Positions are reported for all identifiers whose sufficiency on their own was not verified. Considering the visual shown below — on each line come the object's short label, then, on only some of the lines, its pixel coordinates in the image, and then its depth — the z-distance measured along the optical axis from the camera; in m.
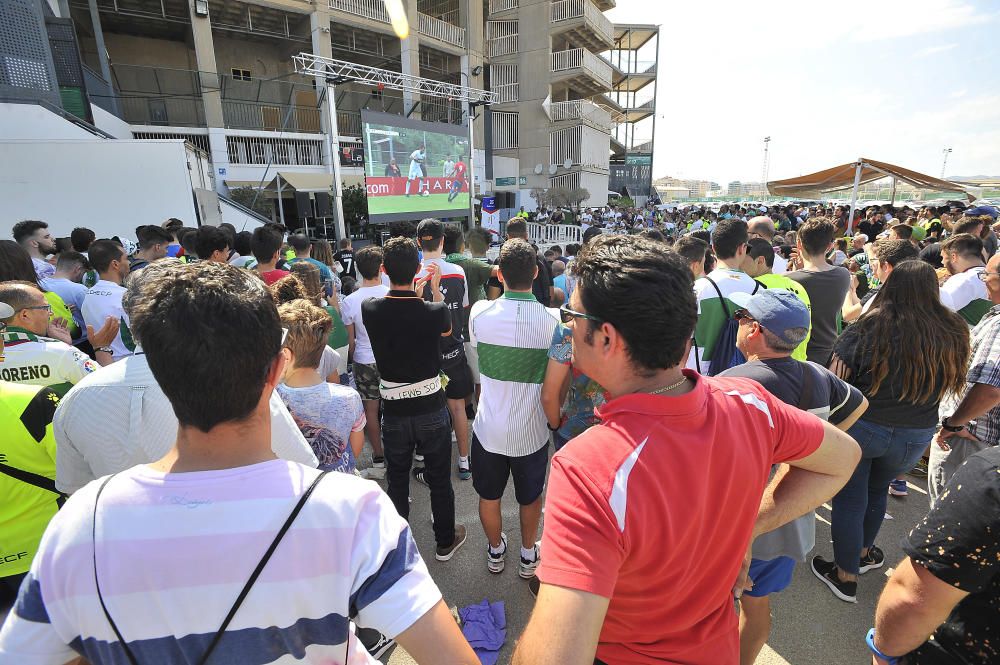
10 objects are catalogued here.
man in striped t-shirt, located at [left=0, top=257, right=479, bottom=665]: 0.83
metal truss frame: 10.23
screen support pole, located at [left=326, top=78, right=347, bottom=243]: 10.30
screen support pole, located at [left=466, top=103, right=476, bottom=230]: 14.74
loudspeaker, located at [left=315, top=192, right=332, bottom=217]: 18.11
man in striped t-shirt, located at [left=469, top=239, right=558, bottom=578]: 2.58
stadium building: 12.77
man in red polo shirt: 0.93
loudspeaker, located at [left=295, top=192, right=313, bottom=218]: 14.43
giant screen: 11.85
